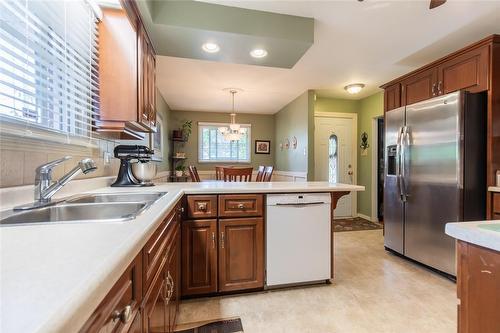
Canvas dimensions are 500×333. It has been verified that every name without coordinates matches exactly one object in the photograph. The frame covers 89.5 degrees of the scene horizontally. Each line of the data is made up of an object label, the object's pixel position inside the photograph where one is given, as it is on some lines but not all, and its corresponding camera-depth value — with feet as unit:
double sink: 3.03
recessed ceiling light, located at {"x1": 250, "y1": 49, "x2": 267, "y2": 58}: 8.05
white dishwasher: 6.80
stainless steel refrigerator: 7.28
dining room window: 20.07
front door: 16.35
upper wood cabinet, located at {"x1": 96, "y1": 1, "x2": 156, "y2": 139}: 5.66
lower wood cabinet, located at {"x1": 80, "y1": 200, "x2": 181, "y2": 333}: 1.76
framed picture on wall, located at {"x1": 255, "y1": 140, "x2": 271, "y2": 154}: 21.02
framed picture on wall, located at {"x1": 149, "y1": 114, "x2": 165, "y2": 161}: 12.05
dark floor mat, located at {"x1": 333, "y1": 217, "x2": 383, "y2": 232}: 13.91
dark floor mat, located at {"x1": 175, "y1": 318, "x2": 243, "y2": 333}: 5.40
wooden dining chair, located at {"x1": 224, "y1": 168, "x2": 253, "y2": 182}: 11.39
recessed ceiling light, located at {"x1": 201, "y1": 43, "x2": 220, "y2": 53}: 7.76
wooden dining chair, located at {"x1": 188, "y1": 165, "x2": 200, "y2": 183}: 11.90
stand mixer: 6.63
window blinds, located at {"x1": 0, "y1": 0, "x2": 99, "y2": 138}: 3.21
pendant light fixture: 15.66
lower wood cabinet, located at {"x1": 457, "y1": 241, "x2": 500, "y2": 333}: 2.37
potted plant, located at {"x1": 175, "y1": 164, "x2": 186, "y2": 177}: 17.57
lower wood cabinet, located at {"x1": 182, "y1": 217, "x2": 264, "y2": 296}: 6.37
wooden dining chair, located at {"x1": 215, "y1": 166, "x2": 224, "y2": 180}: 13.59
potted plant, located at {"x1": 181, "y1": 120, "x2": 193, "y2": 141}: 19.16
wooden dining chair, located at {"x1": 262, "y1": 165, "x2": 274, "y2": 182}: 12.05
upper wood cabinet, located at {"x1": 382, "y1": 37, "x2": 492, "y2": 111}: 7.20
